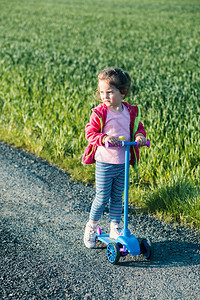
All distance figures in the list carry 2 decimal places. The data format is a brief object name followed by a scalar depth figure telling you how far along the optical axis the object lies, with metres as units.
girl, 6.25
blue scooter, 6.26
